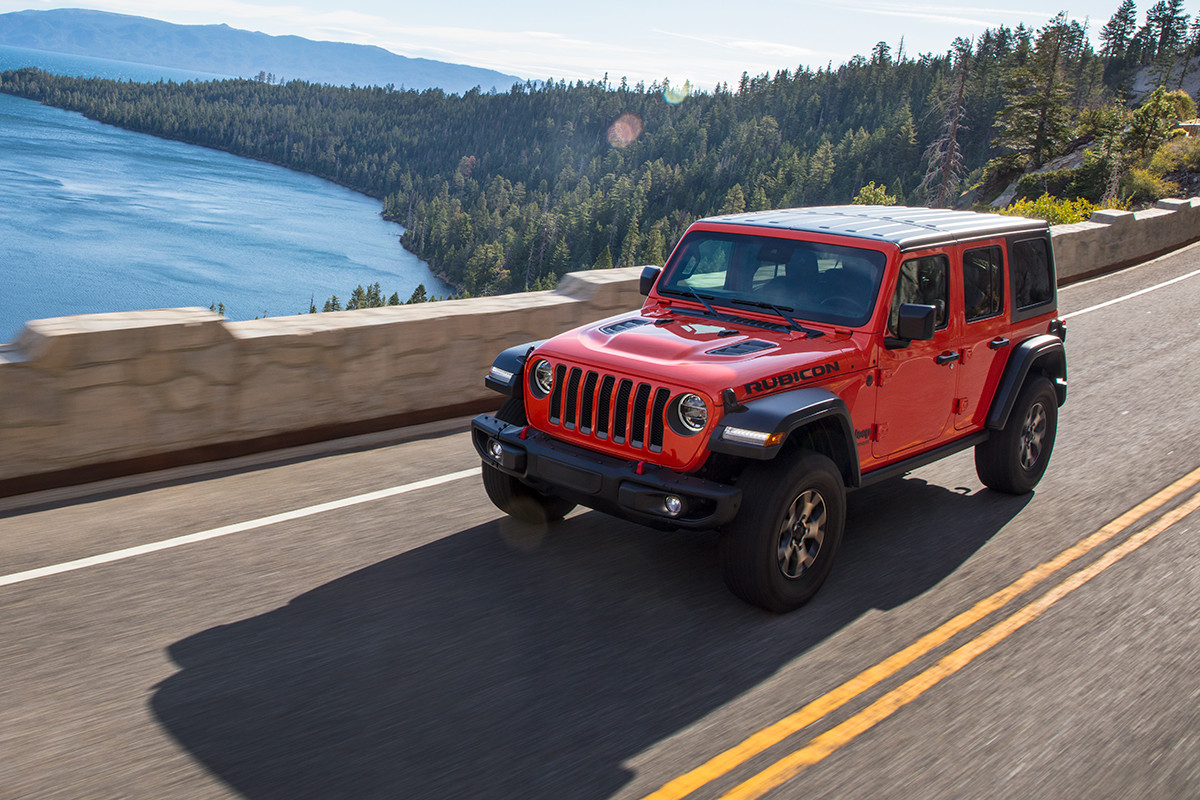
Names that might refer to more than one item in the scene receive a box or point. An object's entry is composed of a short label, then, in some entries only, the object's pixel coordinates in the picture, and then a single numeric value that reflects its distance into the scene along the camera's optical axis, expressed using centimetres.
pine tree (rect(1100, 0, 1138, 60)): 16038
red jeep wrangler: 475
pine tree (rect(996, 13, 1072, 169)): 7438
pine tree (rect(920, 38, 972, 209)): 4572
